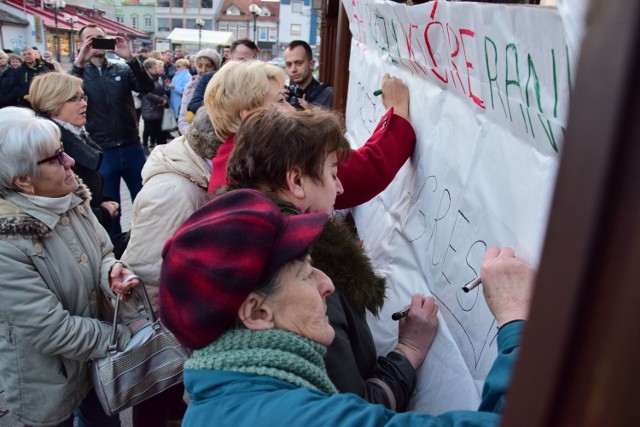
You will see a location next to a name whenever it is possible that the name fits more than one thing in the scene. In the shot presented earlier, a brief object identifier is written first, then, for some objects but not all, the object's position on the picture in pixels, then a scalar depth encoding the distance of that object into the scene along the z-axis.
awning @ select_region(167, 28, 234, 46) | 30.50
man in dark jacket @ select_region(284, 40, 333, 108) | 3.92
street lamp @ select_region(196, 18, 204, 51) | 30.60
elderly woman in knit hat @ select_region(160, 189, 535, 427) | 0.87
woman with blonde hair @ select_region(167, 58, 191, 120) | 7.83
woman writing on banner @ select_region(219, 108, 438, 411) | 1.28
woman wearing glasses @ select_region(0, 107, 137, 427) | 1.65
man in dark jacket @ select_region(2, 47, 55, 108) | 8.05
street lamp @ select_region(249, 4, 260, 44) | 20.37
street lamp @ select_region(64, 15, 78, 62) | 28.14
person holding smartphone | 4.32
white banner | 0.92
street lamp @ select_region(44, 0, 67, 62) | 25.37
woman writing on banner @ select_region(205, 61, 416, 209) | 1.70
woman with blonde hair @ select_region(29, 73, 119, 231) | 2.86
